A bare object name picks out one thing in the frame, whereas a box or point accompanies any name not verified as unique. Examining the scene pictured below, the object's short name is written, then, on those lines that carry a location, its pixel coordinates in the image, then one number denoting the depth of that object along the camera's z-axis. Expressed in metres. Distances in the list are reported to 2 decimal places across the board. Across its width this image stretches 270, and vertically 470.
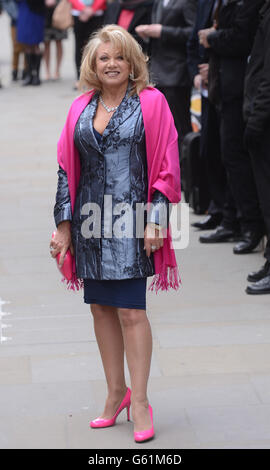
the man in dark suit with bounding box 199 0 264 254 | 13.50
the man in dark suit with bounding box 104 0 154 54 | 18.08
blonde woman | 8.30
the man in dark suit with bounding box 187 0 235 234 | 15.12
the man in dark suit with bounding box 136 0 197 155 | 16.77
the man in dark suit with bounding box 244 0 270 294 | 12.05
